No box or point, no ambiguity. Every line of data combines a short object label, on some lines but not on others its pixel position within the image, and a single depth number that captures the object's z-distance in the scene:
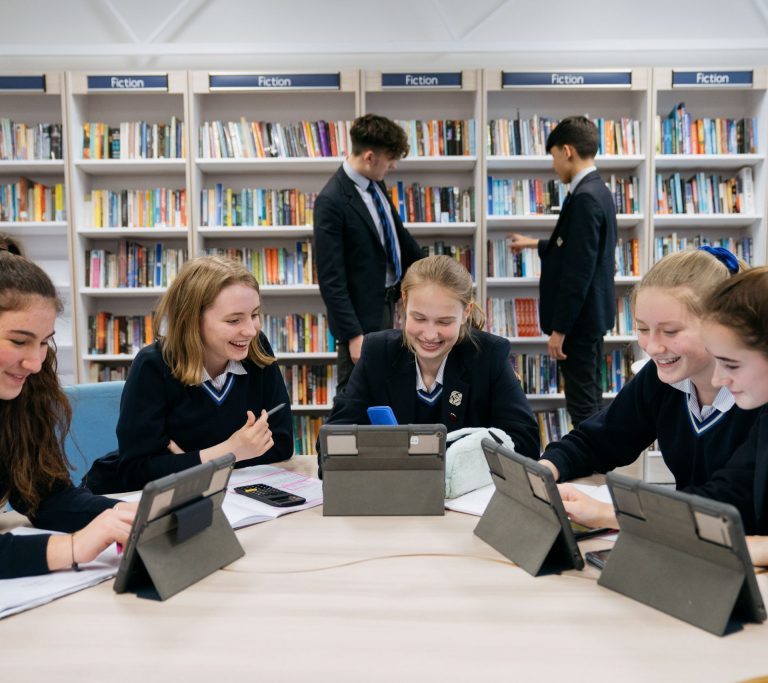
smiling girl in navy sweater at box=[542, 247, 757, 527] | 1.40
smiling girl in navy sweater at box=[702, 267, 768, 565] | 1.08
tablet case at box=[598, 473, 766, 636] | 0.85
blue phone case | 1.51
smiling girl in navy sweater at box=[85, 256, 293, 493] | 1.70
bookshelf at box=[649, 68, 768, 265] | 3.89
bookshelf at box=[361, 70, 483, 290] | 3.92
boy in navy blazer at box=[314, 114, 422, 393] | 3.12
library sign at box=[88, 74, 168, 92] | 3.90
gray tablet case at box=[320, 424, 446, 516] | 1.34
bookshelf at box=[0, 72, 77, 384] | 3.93
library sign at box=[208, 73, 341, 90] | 3.90
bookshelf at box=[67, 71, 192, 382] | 3.93
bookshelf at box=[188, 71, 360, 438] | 3.93
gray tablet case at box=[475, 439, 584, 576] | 1.05
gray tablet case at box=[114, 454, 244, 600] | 0.98
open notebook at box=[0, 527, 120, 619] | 0.96
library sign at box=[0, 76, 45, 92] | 3.90
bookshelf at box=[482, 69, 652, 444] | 3.91
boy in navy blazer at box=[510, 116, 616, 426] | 3.20
